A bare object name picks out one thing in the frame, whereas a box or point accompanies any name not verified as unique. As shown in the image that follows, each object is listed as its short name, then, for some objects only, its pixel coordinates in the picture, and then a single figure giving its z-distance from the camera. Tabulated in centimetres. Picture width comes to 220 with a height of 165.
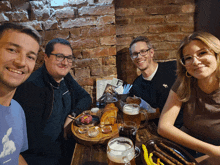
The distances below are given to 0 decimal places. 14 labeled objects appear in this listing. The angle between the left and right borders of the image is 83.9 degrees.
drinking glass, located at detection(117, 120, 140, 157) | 75
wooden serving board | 83
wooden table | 71
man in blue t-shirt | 55
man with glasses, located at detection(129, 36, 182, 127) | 126
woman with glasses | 77
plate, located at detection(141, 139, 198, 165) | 65
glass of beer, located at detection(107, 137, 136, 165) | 56
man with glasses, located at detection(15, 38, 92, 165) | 78
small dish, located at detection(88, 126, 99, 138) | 86
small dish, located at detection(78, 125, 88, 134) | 92
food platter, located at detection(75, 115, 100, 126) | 100
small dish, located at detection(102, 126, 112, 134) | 92
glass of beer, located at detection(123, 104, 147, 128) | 92
